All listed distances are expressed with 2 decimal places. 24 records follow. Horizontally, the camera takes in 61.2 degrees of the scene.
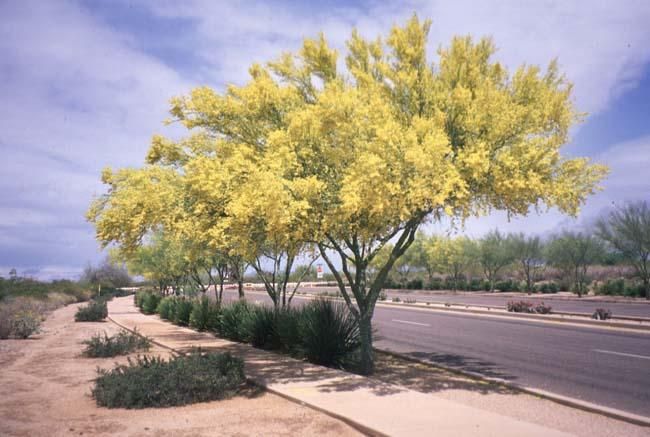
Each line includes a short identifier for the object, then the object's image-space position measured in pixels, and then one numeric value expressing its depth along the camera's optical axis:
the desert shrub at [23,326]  20.50
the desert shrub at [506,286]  60.99
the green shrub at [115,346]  15.02
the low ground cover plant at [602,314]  23.08
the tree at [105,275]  91.43
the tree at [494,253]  61.66
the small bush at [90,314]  29.67
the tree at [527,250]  59.50
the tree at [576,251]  50.81
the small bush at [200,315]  22.72
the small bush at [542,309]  27.22
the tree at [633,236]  42.22
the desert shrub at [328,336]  12.84
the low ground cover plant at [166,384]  8.58
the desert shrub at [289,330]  14.23
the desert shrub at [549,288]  54.69
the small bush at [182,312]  25.73
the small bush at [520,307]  28.34
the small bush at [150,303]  35.50
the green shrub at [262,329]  16.02
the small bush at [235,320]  17.65
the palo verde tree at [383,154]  9.20
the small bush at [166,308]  28.36
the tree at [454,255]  63.56
